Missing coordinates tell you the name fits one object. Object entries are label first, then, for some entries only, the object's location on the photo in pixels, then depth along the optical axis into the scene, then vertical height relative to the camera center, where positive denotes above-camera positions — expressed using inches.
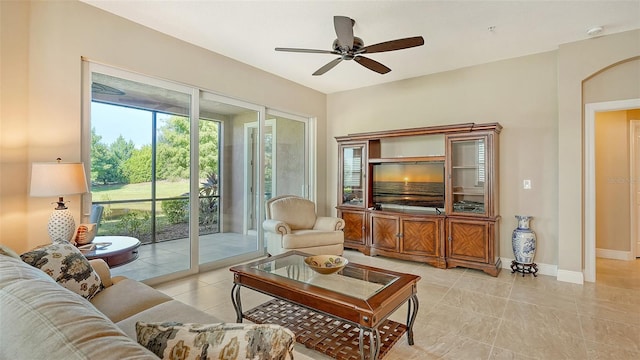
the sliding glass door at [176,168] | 124.3 +6.6
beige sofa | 26.2 -13.9
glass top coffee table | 70.6 -29.3
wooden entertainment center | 154.9 -11.7
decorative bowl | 93.9 -26.8
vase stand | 150.2 -44.1
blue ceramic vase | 148.6 -30.2
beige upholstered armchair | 157.5 -26.8
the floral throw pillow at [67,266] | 66.3 -19.4
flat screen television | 176.7 -2.2
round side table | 91.7 -21.9
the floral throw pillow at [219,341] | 32.5 -18.0
